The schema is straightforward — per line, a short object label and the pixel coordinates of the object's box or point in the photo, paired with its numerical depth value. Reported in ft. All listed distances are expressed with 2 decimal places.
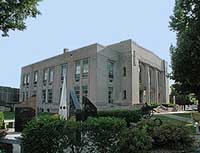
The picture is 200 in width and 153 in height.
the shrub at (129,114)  67.97
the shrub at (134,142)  24.20
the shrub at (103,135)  23.85
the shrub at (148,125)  31.49
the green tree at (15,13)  47.15
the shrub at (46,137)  24.35
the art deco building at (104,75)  129.82
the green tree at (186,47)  78.07
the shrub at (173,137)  30.50
